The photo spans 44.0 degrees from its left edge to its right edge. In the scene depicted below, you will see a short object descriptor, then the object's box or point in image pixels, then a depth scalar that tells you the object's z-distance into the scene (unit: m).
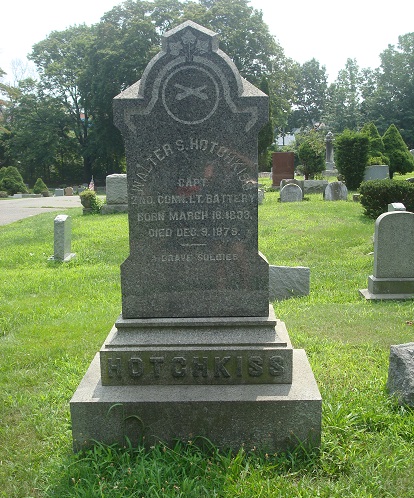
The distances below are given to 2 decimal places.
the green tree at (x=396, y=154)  26.91
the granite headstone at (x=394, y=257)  7.43
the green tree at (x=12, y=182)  39.78
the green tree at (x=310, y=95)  75.69
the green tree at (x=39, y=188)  40.38
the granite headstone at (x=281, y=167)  24.27
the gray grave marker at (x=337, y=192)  17.95
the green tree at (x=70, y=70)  46.72
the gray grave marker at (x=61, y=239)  10.63
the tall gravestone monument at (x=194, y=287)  3.35
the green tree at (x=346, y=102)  53.03
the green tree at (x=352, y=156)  19.83
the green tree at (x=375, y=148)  22.36
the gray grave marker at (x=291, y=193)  18.22
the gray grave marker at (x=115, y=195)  17.29
